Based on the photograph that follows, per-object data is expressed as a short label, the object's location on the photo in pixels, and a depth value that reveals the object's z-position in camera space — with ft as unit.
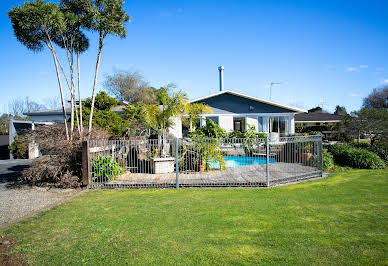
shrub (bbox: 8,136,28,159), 52.39
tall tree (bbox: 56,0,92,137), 29.17
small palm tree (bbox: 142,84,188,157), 34.17
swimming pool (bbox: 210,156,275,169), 39.82
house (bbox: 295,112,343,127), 111.34
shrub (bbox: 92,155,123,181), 26.66
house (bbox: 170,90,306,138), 63.98
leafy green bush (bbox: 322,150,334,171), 36.65
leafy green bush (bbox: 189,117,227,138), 39.40
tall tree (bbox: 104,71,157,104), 134.92
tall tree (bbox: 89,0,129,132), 29.45
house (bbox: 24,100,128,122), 66.69
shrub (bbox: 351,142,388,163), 40.45
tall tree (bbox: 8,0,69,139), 26.27
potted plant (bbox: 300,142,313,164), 37.73
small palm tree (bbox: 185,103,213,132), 37.11
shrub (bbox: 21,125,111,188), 26.32
